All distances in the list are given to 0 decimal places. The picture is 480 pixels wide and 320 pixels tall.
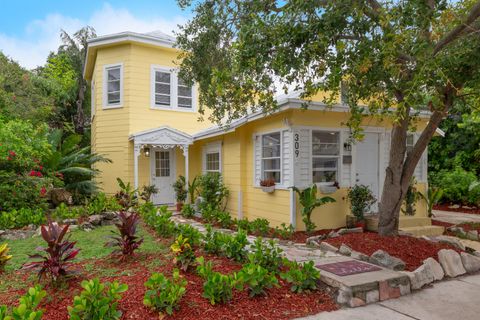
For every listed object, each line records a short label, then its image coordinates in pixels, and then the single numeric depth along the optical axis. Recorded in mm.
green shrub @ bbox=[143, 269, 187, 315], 3203
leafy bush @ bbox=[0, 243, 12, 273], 4395
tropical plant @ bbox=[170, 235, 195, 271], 4215
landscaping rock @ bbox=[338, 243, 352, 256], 5421
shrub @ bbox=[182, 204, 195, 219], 10195
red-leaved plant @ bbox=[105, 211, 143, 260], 4789
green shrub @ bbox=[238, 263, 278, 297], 3670
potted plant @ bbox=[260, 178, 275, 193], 8195
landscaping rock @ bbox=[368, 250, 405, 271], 4688
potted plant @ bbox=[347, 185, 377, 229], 7824
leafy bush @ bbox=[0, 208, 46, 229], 7216
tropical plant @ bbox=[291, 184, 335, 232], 7254
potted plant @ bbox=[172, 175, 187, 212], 11719
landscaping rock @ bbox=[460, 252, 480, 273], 5104
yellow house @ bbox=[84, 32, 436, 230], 7895
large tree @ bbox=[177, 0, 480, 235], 4230
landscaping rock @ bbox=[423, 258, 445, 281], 4708
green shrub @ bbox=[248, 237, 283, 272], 4227
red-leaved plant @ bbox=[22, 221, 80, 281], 3736
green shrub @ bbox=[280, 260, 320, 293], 4008
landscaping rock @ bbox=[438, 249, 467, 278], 4926
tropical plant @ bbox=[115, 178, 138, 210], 9484
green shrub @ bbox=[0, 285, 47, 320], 2566
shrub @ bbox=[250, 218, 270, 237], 7124
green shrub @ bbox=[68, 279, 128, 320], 2873
